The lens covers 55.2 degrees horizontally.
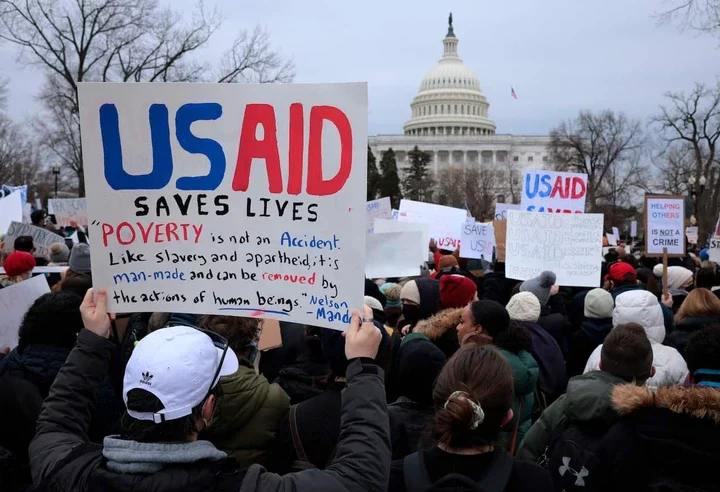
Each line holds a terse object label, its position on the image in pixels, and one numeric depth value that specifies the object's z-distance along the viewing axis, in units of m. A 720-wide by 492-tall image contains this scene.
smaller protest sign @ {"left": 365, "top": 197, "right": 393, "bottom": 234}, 10.45
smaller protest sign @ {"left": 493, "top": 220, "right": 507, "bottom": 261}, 8.58
